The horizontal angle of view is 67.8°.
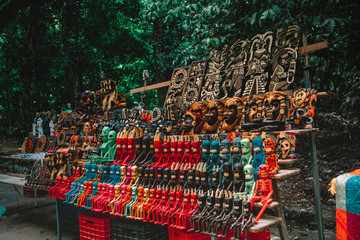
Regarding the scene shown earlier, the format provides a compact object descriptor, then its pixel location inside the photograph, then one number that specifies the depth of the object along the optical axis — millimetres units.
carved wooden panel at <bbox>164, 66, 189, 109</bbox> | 4719
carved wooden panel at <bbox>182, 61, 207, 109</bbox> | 4461
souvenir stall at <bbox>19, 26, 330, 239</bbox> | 2529
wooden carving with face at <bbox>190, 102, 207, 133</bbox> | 3660
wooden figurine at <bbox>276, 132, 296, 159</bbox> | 2824
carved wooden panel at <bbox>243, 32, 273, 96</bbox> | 3749
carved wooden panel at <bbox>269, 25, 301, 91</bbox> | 3486
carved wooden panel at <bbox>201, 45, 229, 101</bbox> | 4270
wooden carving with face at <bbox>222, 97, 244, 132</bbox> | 3402
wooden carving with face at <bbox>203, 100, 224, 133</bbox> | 3535
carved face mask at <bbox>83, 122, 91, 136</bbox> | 4754
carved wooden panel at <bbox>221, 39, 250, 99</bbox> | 4016
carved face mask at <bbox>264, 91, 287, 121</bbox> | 3122
